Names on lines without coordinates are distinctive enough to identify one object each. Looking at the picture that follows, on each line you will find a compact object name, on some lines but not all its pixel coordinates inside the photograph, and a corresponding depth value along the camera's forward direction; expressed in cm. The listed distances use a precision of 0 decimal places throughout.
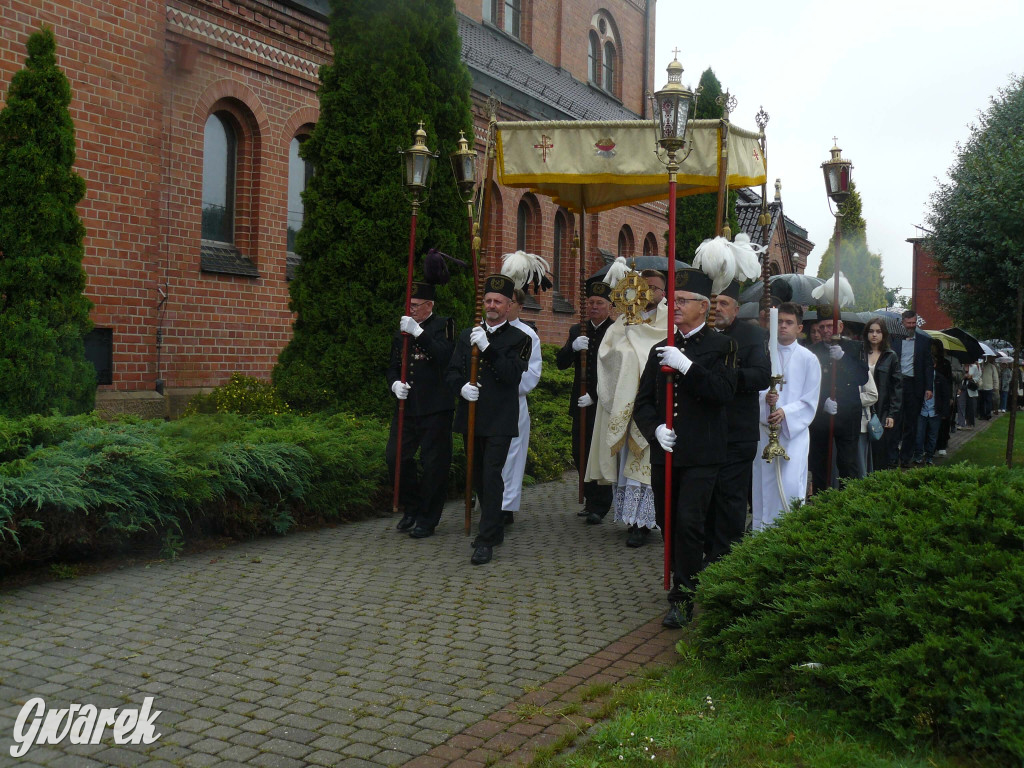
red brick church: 1113
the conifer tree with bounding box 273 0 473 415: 1052
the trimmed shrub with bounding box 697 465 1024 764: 364
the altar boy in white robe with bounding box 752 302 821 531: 716
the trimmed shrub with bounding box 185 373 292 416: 1034
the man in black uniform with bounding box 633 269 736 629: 557
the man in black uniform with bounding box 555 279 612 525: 905
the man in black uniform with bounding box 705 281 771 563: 607
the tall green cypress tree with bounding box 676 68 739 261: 2108
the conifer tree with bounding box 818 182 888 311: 6350
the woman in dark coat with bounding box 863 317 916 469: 1048
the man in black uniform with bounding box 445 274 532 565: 735
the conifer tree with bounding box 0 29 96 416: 852
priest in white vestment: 815
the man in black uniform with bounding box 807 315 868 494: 899
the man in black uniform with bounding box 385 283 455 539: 809
